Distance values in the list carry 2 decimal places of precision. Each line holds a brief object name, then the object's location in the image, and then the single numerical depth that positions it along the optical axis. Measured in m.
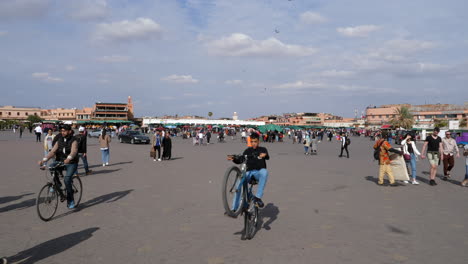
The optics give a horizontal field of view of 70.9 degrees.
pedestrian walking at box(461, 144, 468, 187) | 8.91
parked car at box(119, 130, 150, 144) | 30.25
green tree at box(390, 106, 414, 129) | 75.88
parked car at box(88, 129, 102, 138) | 41.83
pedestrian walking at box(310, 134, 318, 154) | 20.75
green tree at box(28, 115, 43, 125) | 104.60
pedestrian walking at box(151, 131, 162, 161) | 15.69
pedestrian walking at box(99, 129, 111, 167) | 13.01
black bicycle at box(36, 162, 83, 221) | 5.33
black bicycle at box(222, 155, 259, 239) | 4.40
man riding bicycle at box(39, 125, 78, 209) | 5.95
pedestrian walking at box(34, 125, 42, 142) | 29.08
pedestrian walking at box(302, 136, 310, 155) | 20.63
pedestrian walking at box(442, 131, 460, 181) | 9.53
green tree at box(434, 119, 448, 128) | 71.84
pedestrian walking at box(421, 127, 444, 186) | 9.34
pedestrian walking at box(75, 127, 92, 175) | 10.27
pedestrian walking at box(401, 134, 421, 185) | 9.43
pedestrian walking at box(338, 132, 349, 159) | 18.45
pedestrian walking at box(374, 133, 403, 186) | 8.82
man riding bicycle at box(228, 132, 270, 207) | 4.72
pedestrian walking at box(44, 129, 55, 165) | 11.80
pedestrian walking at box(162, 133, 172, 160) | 16.03
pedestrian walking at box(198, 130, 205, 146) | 29.33
